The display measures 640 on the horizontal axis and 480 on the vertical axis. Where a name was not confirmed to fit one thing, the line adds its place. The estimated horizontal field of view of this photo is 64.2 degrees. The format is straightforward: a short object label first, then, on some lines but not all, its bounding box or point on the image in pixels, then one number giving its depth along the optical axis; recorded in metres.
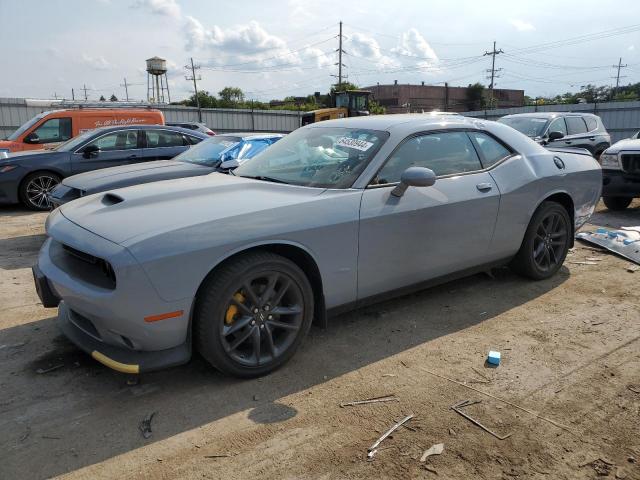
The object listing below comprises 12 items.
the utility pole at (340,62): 61.88
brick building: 69.44
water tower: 62.57
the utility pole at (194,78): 69.06
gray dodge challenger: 2.70
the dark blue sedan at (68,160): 8.68
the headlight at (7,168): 8.59
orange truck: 10.55
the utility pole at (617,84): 75.82
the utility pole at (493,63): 63.96
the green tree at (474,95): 72.38
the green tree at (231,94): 89.14
